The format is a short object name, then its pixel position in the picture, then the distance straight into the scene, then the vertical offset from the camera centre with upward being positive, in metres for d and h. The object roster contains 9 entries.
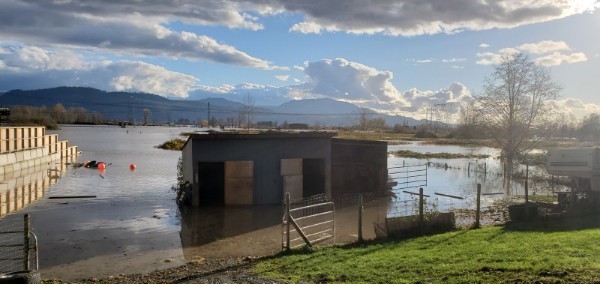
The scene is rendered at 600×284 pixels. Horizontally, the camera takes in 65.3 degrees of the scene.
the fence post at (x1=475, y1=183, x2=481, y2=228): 15.56 -2.65
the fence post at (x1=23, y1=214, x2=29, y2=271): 11.06 -2.68
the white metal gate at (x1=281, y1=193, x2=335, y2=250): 13.36 -3.61
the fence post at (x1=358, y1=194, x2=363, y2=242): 13.98 -2.94
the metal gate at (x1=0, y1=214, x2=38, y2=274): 11.12 -3.69
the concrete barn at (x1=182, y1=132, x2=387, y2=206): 23.52 -1.97
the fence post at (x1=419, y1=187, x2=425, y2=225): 14.54 -2.63
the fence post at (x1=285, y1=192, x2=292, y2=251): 12.88 -2.49
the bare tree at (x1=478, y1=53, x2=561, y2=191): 41.62 +1.67
